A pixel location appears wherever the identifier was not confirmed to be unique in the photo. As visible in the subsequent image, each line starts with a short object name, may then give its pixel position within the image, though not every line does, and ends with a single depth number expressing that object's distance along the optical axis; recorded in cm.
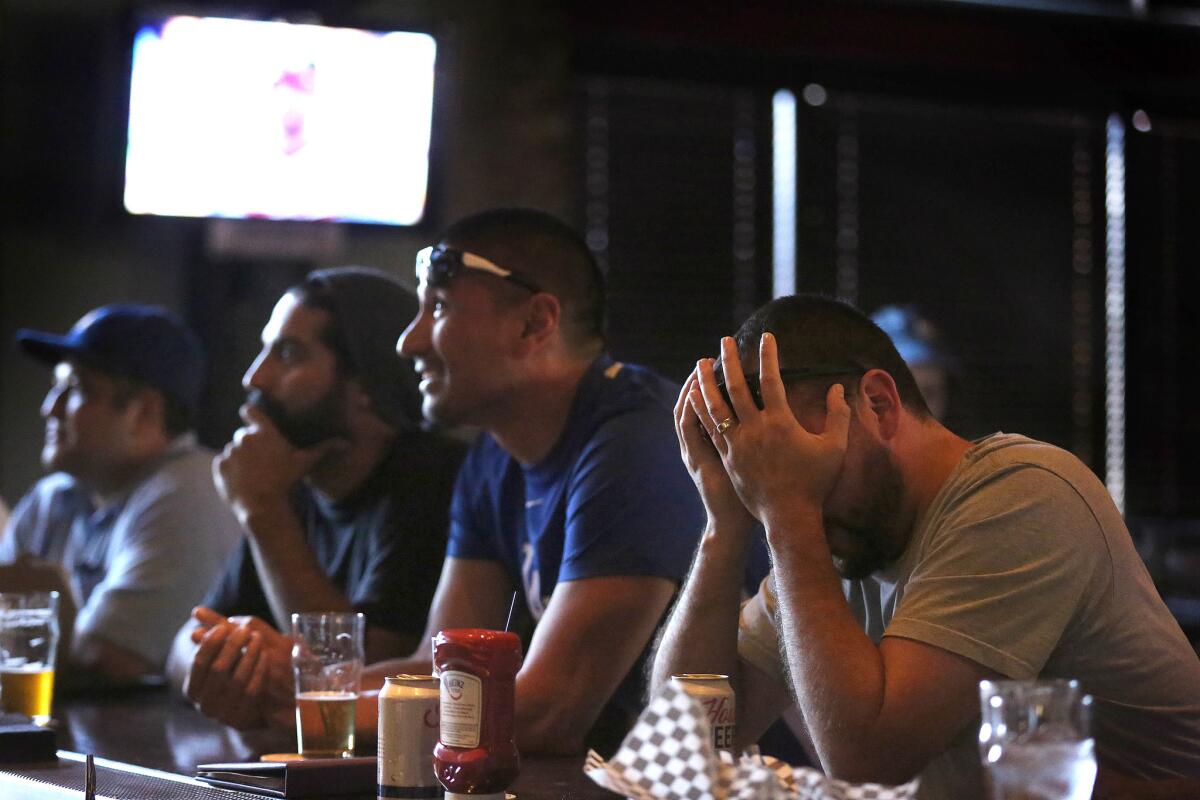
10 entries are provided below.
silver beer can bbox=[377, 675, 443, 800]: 351
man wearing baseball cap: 516
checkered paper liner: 322
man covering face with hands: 356
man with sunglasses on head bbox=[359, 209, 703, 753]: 410
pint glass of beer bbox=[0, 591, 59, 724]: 425
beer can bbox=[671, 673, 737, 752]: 341
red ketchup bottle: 338
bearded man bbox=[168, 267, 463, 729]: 465
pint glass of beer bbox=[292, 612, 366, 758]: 390
